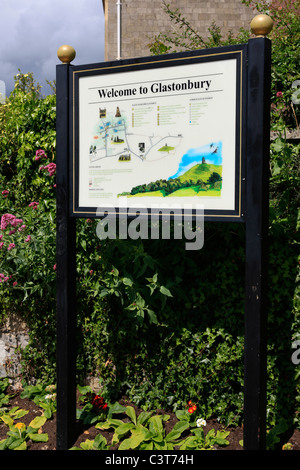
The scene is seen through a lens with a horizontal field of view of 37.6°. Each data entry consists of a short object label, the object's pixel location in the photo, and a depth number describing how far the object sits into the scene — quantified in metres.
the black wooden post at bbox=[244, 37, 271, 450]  2.39
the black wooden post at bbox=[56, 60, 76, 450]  2.98
